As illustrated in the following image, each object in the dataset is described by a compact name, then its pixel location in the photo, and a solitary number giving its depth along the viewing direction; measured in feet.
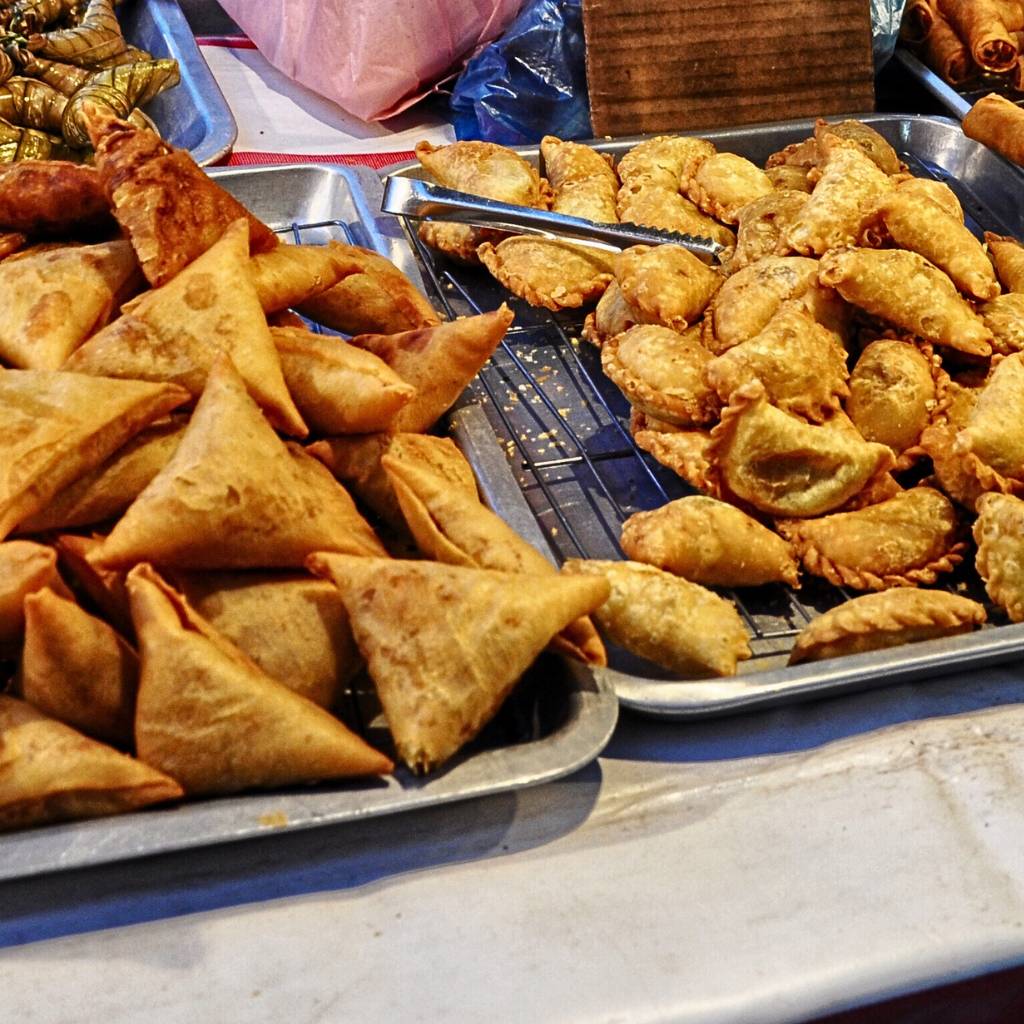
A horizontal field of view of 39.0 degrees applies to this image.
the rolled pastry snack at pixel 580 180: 2.77
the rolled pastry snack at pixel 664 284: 2.41
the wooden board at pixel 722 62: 3.18
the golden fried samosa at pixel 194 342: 1.84
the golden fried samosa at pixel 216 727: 1.58
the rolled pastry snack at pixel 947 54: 3.69
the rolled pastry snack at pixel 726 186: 2.82
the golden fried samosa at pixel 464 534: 1.75
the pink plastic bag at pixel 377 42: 3.71
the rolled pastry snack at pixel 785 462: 2.12
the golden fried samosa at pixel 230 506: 1.65
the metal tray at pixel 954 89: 3.39
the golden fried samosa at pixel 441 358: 2.02
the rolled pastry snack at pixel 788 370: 2.21
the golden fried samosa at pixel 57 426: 1.67
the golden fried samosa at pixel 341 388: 1.88
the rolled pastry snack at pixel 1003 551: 1.98
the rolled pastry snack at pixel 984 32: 3.67
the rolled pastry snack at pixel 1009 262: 2.55
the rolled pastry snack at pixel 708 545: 2.01
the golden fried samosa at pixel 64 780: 1.55
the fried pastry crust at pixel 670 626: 1.87
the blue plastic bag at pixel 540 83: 3.44
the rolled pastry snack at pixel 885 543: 2.06
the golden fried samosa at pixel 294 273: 2.01
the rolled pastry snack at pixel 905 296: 2.35
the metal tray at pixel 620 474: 1.81
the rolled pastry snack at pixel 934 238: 2.48
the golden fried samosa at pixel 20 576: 1.60
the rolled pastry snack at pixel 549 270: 2.57
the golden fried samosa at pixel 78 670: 1.59
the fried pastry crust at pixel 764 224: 2.63
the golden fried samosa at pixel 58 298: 1.88
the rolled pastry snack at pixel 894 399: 2.26
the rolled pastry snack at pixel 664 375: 2.26
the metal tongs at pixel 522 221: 2.65
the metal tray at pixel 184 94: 3.20
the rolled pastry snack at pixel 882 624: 1.88
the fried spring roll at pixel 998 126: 2.98
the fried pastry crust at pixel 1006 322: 2.37
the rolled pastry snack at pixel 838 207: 2.54
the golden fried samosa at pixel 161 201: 1.97
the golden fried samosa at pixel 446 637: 1.63
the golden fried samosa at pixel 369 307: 2.20
